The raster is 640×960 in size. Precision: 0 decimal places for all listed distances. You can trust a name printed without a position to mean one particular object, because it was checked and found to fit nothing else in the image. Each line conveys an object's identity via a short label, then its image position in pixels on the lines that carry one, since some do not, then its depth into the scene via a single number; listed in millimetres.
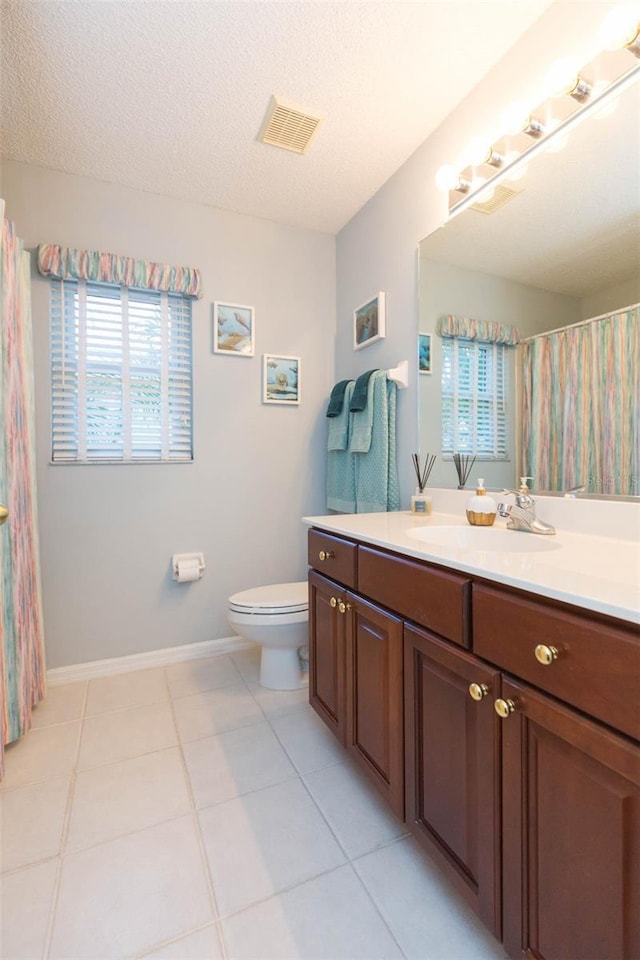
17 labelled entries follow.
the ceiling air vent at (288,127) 1622
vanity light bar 1100
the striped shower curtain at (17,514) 1438
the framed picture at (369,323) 2051
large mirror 1104
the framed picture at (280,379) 2387
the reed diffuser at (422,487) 1696
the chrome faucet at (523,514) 1221
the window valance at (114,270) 1929
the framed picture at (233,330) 2268
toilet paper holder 2168
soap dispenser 1356
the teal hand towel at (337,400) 2246
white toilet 1818
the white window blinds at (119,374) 2010
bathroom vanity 595
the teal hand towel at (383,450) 1949
